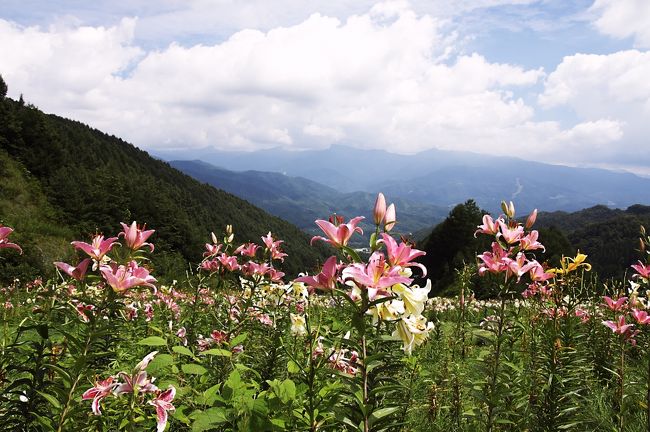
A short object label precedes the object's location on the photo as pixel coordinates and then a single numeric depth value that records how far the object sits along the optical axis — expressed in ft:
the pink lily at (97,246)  6.54
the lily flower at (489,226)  8.90
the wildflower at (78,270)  6.20
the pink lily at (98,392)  6.04
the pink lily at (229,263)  11.78
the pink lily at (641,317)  10.38
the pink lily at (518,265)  7.94
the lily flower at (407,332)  6.26
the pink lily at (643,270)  10.04
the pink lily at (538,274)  8.43
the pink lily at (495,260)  8.14
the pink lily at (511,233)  8.39
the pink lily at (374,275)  5.04
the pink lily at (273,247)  11.80
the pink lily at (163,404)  6.13
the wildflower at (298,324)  10.77
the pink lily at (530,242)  8.42
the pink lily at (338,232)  5.93
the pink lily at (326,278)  5.76
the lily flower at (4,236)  6.98
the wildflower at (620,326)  10.77
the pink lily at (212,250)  11.82
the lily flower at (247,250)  12.04
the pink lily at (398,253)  5.65
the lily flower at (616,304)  11.34
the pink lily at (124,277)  6.04
